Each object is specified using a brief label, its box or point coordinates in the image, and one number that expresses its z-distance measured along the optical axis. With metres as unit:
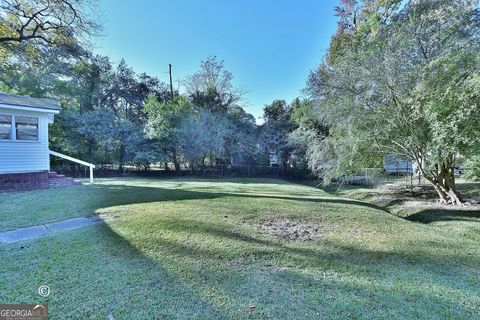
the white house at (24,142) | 8.31
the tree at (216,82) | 19.55
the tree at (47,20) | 8.72
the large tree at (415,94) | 6.26
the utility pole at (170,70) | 20.94
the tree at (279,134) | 19.36
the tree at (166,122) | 15.67
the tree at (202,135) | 16.20
